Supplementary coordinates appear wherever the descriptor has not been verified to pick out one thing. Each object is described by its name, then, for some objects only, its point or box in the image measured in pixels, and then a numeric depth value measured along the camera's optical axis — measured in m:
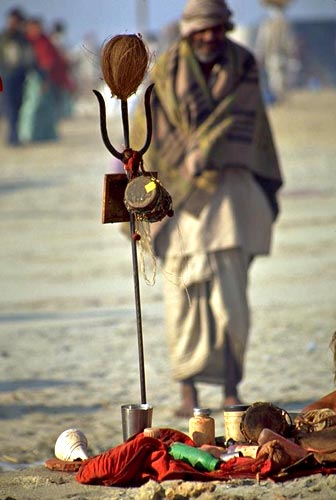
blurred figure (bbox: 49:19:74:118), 57.35
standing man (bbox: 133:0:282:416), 15.33
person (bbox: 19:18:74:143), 50.30
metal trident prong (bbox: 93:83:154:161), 10.58
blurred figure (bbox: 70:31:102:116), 70.70
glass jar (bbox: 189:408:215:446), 10.99
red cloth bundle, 10.26
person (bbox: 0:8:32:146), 45.73
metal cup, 10.77
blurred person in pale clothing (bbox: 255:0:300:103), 62.64
